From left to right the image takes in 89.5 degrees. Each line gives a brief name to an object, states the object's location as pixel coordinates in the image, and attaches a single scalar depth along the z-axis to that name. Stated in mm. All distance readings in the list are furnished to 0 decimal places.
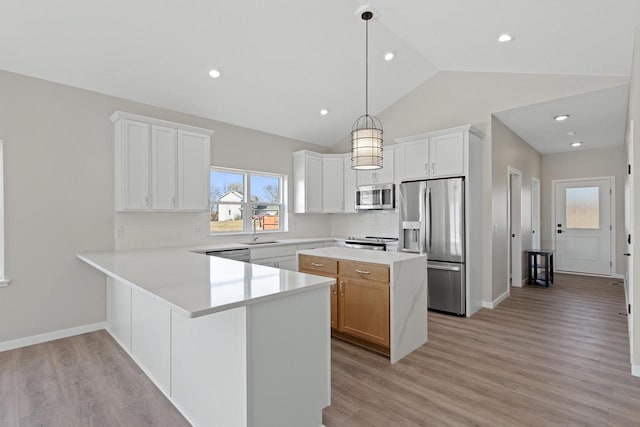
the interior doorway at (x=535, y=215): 6745
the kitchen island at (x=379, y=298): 2791
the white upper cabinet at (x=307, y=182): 5598
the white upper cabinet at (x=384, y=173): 5148
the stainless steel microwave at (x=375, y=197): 5133
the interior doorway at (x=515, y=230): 5684
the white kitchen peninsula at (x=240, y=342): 1576
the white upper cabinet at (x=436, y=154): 4137
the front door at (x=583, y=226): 6336
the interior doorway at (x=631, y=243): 2665
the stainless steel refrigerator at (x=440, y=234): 4109
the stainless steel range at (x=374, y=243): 5031
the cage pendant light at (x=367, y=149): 2734
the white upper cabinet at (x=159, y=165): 3559
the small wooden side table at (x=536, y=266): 5725
